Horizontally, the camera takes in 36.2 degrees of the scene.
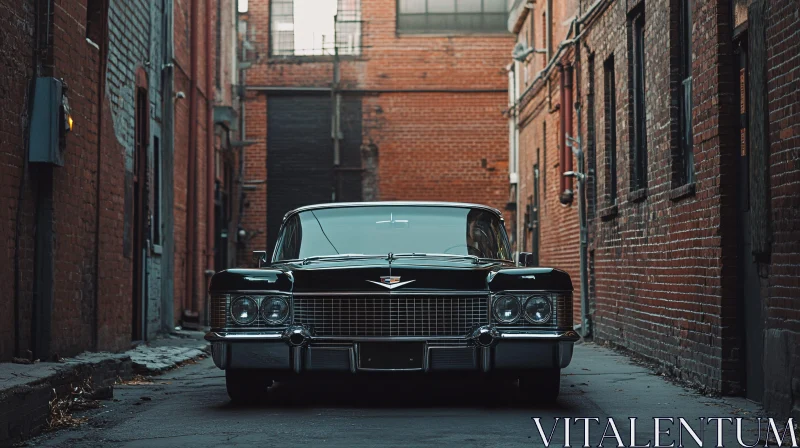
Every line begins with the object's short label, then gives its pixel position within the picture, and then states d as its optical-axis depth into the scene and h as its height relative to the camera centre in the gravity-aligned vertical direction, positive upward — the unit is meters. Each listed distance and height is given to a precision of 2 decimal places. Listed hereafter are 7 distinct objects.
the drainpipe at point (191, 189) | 19.56 +1.39
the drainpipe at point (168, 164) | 17.05 +1.57
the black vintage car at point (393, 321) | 7.92 -0.30
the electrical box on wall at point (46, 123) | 9.71 +1.22
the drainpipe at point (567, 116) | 18.36 +2.42
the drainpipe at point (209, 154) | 21.36 +2.14
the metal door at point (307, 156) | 28.00 +2.73
